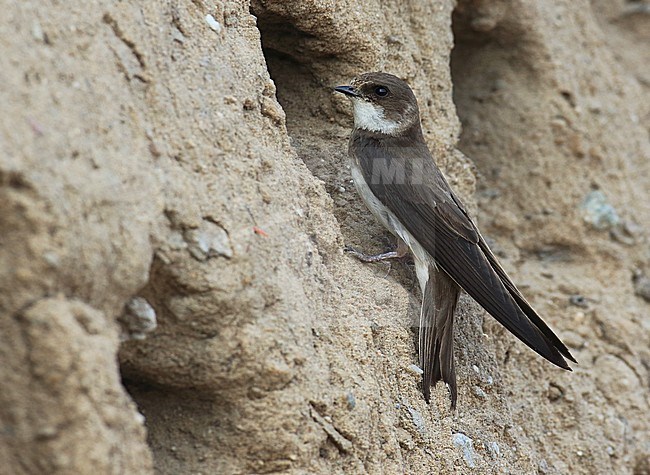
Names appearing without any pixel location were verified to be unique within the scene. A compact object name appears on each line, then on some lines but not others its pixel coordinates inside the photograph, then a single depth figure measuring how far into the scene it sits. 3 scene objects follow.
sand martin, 5.89
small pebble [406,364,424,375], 5.69
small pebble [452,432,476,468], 5.68
